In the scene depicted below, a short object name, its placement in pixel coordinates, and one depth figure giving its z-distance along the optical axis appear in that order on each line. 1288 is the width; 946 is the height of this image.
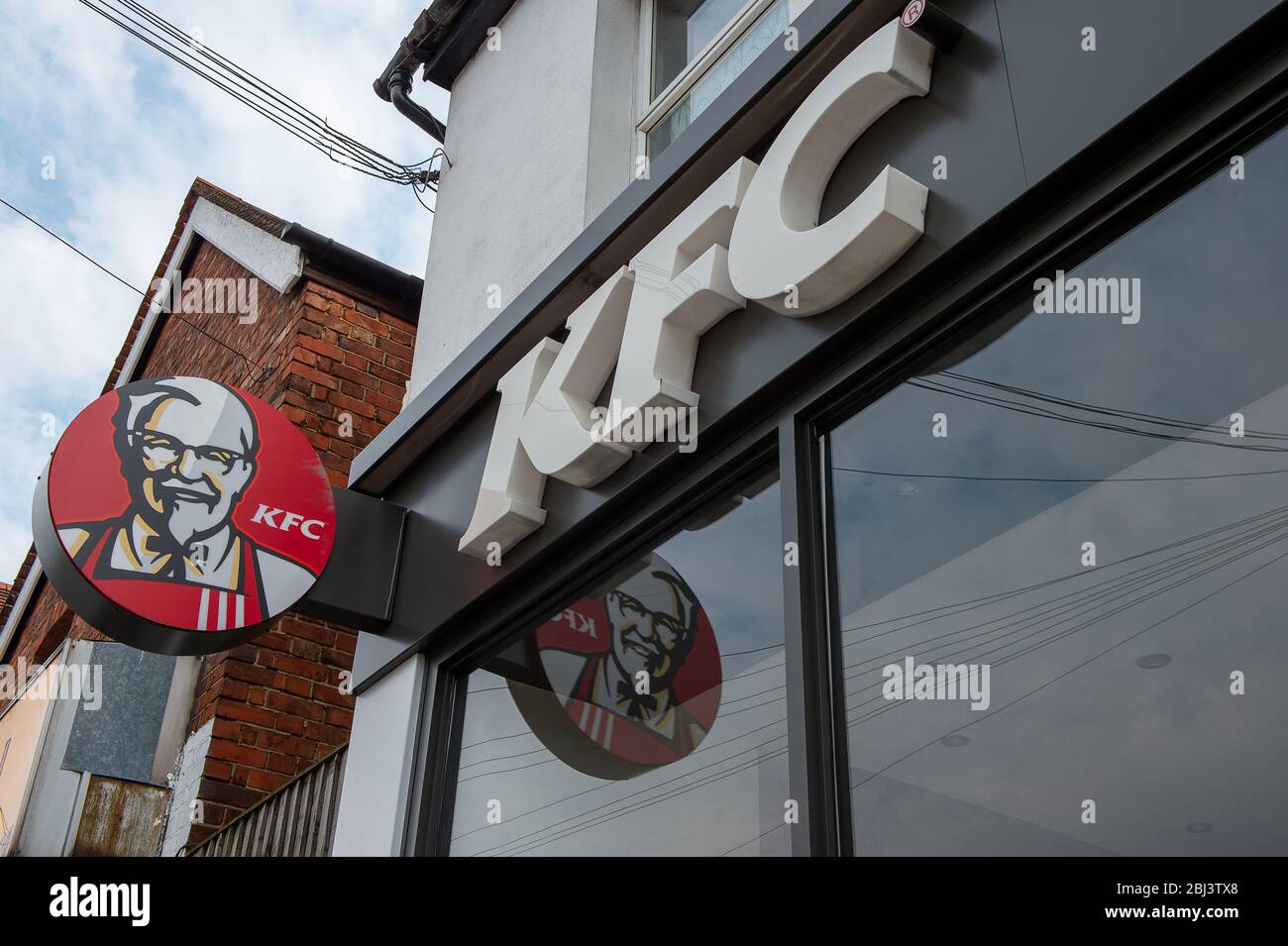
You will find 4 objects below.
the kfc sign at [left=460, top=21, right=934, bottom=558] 2.94
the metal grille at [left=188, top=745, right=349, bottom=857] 5.08
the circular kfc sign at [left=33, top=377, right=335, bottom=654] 3.77
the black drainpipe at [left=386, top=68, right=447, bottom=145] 6.68
